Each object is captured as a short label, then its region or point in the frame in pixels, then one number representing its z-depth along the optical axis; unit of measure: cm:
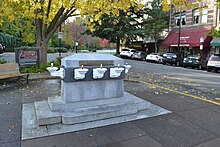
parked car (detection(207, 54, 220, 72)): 1702
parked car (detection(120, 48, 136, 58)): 3119
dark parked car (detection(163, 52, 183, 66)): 2247
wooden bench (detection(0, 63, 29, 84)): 798
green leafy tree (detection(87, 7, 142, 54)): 3102
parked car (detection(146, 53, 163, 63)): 2578
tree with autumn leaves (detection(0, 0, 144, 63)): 875
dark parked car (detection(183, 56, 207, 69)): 1922
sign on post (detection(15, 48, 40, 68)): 1042
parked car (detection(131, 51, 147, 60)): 2895
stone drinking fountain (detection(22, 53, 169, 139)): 435
